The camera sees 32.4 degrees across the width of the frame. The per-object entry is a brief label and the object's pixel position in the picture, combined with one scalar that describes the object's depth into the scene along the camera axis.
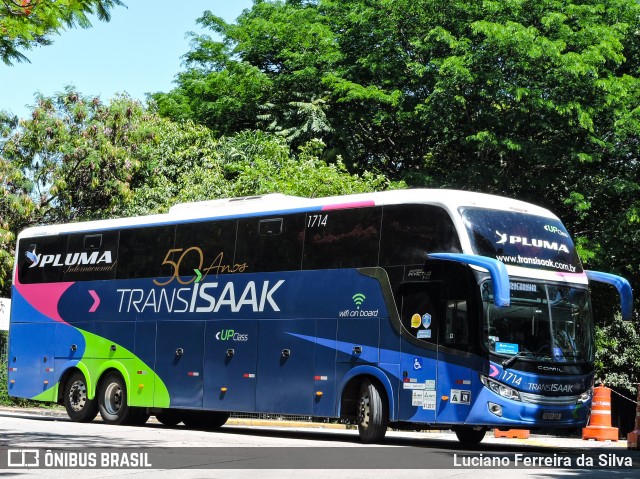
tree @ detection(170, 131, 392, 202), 32.19
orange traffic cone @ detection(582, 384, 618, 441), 20.75
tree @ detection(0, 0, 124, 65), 12.63
